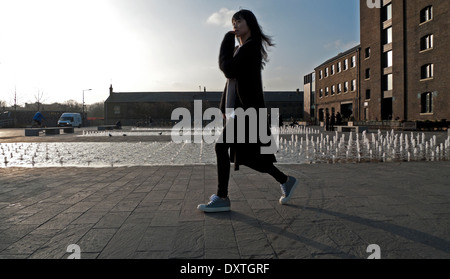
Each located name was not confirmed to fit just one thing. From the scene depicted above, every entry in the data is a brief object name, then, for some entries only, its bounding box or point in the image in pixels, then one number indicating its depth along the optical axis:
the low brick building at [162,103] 74.94
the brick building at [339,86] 39.00
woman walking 3.29
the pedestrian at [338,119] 27.61
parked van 41.07
